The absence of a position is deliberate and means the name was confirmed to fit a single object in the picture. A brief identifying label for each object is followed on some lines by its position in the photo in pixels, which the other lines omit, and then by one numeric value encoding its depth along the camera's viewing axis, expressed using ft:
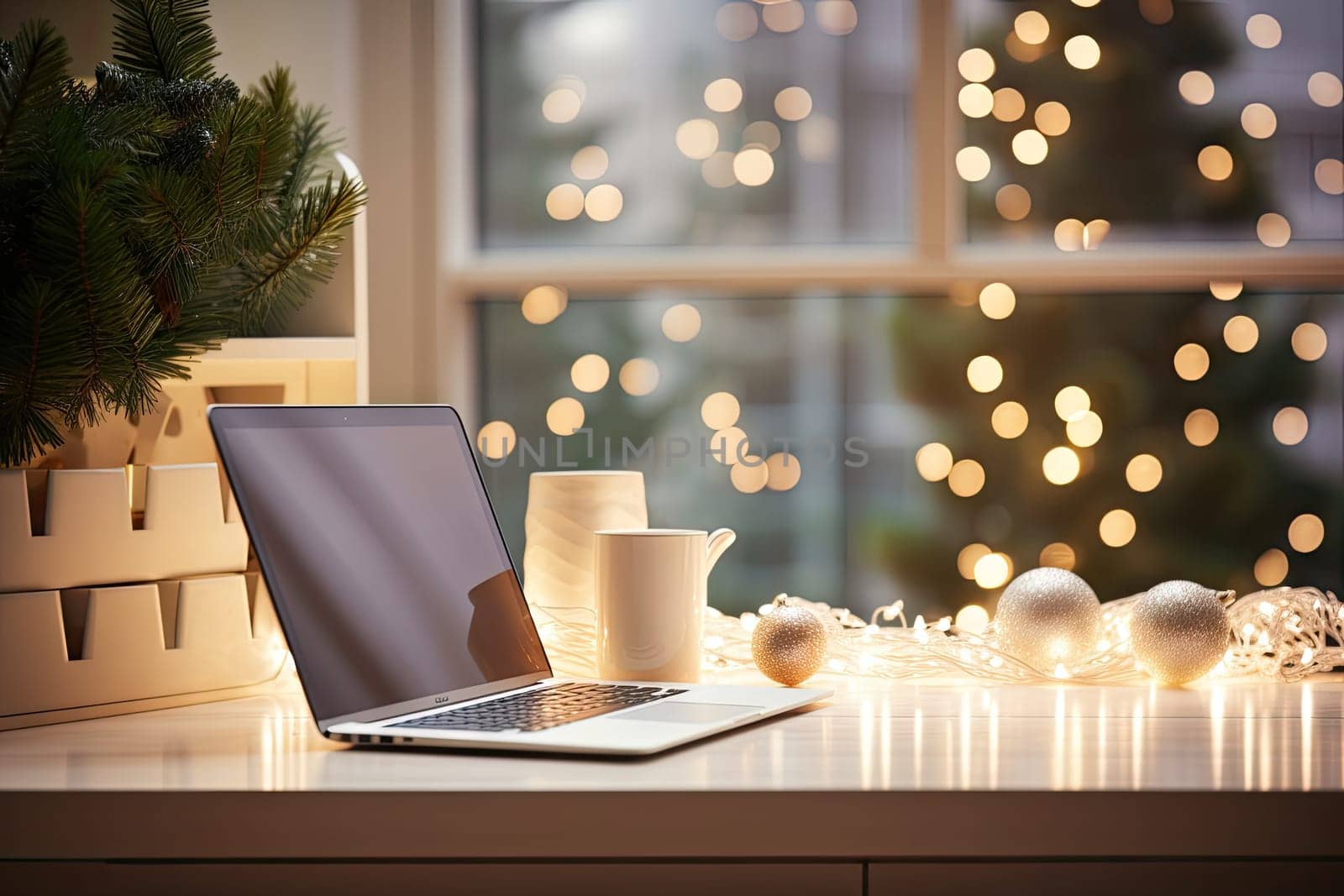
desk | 6.49
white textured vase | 7.87
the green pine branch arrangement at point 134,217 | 7.00
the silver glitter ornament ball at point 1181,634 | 7.58
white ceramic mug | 7.51
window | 8.45
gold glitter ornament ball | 7.60
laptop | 6.94
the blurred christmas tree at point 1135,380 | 8.45
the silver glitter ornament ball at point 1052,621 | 7.72
